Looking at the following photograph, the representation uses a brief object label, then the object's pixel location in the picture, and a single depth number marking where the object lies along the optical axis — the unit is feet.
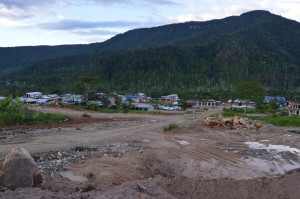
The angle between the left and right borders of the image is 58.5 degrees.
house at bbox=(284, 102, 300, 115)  182.74
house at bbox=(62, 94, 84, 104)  178.91
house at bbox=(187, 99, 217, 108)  241.76
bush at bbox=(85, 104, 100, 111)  139.60
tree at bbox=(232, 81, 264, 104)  146.30
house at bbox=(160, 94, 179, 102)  275.63
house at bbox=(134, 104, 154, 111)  179.73
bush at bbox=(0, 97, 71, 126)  72.99
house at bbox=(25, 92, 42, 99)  256.93
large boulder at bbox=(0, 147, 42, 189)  27.02
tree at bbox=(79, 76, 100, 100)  166.59
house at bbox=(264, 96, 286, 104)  246.68
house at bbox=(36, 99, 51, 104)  192.95
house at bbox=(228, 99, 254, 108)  217.48
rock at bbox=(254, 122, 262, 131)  78.14
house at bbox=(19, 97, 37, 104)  196.25
